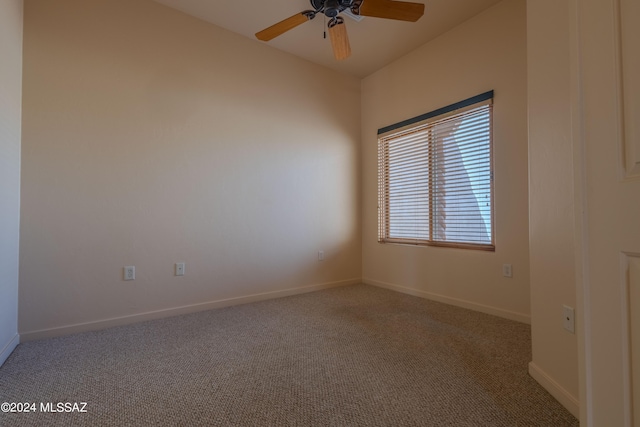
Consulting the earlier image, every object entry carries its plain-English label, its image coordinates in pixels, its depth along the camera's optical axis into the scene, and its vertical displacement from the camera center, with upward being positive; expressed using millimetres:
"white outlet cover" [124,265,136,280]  2492 -458
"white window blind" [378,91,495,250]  2811 +423
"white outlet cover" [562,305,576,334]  1338 -477
